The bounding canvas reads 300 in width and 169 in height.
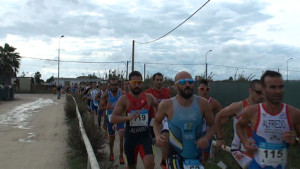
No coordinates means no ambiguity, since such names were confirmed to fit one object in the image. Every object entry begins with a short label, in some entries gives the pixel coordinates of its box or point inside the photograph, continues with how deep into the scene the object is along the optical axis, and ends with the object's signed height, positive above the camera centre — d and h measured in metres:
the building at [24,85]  63.81 -0.72
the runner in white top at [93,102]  15.74 -0.95
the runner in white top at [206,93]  6.29 -0.19
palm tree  57.53 +3.32
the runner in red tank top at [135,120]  5.71 -0.62
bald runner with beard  4.16 -0.51
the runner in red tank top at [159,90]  8.23 -0.18
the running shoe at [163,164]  6.91 -1.63
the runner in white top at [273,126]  3.59 -0.44
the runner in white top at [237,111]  4.81 -0.40
